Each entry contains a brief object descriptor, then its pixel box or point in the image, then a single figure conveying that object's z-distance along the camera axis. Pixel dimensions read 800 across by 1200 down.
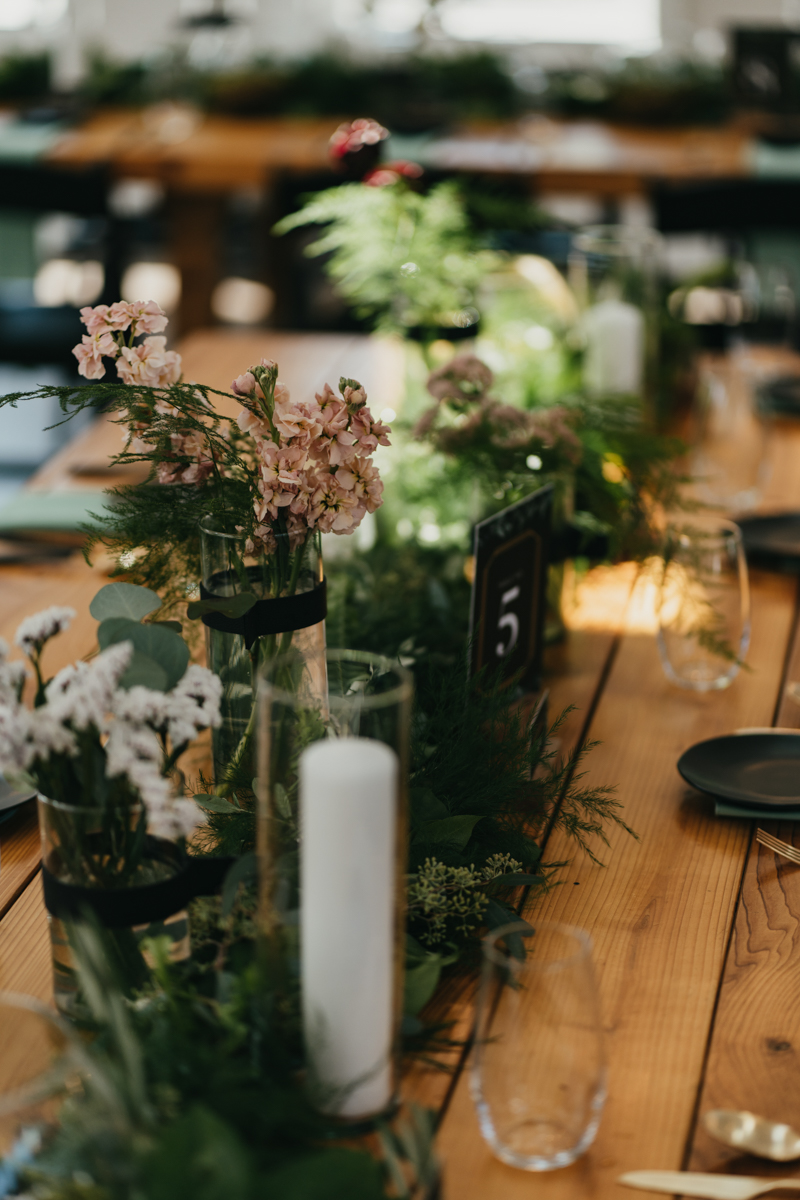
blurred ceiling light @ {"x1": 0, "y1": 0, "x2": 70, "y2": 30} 6.97
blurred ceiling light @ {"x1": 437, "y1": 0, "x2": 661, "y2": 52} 7.10
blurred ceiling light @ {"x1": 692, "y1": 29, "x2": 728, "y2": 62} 6.57
